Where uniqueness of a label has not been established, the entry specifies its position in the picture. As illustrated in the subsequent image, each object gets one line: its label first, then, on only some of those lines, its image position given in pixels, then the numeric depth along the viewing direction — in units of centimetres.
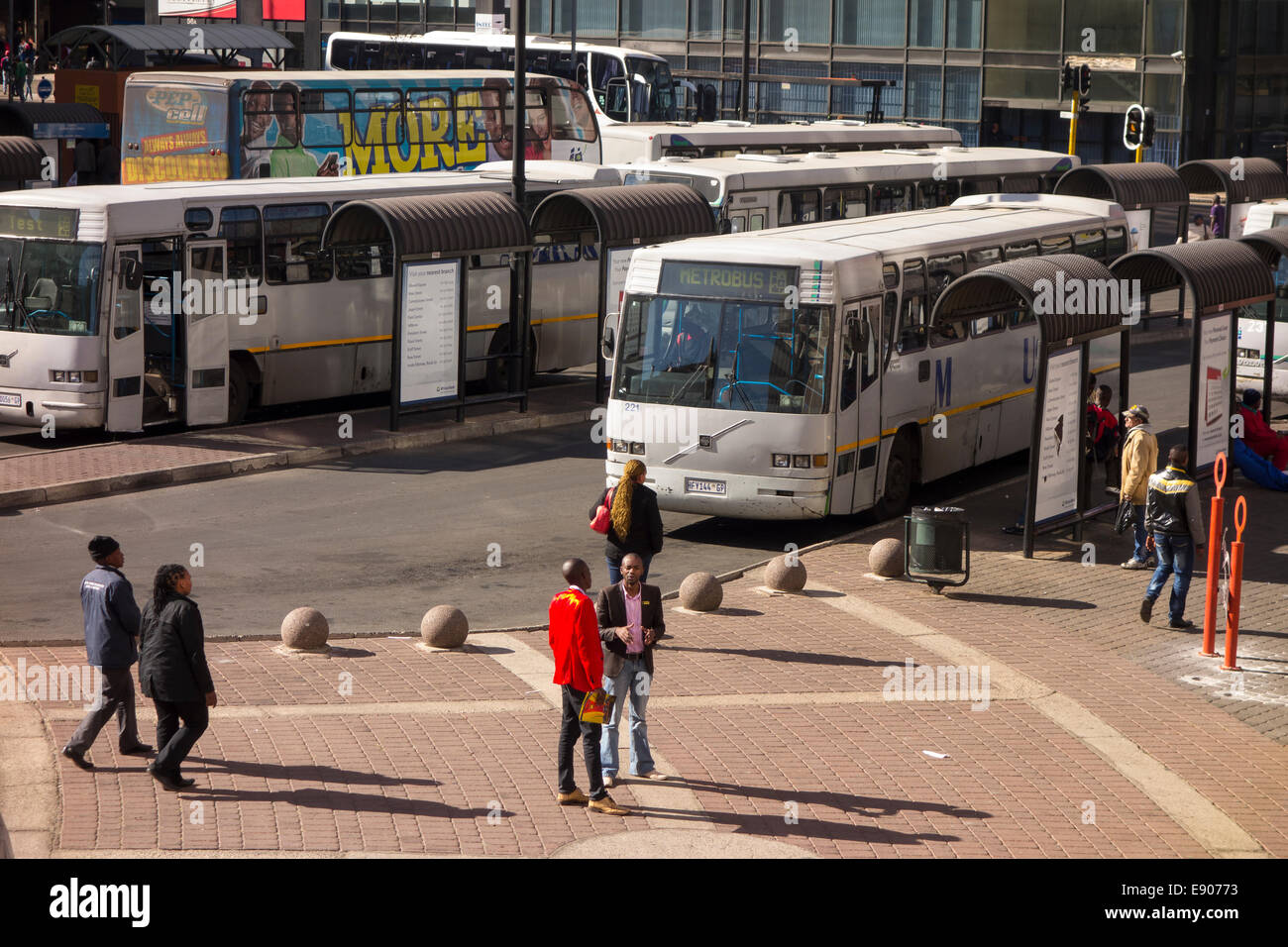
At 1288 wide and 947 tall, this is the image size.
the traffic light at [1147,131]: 3728
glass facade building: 5388
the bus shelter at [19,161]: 3241
